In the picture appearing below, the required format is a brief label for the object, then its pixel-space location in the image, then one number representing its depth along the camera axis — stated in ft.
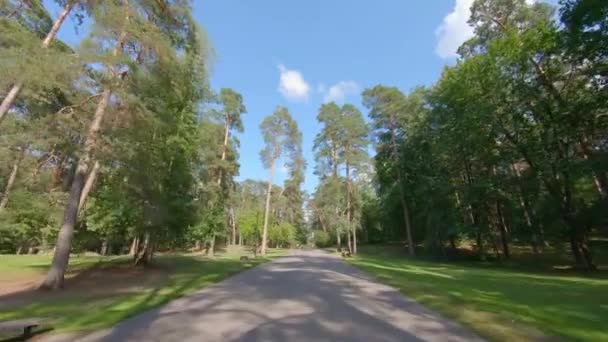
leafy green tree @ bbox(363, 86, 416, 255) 113.70
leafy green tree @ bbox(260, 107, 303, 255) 111.45
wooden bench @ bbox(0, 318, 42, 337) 16.03
